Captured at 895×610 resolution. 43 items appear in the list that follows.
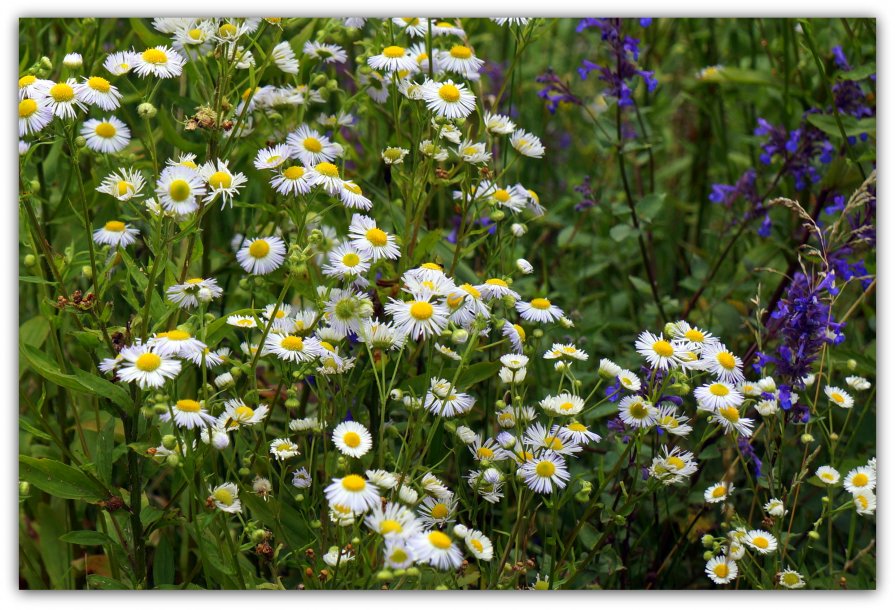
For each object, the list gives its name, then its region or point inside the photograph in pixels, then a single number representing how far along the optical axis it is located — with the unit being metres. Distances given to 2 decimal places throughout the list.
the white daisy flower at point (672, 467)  1.06
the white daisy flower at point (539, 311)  1.07
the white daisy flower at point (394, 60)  1.08
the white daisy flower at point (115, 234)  1.08
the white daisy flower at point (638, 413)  1.06
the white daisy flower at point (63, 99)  1.05
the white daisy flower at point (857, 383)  1.10
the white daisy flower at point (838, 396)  1.09
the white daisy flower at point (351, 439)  1.03
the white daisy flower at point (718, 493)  1.08
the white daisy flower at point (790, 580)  1.07
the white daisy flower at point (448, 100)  1.07
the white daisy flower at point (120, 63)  1.07
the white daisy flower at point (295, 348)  1.05
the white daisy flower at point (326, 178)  1.05
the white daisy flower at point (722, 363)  1.06
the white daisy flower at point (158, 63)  1.07
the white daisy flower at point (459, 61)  1.10
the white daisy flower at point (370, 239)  1.06
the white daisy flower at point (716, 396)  1.06
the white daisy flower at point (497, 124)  1.09
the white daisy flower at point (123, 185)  1.04
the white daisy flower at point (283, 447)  1.04
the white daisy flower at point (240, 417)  1.04
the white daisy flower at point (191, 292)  1.05
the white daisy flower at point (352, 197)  1.06
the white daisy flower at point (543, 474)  1.05
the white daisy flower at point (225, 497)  1.04
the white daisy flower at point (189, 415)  1.02
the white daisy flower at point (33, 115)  1.05
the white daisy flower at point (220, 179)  1.04
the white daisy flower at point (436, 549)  1.00
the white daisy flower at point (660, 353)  1.06
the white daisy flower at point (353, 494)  1.01
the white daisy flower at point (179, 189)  1.03
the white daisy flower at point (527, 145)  1.10
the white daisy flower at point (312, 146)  1.09
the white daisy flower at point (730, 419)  1.06
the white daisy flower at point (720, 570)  1.07
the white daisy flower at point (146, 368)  1.02
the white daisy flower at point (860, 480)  1.09
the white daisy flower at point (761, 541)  1.07
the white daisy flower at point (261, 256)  1.07
